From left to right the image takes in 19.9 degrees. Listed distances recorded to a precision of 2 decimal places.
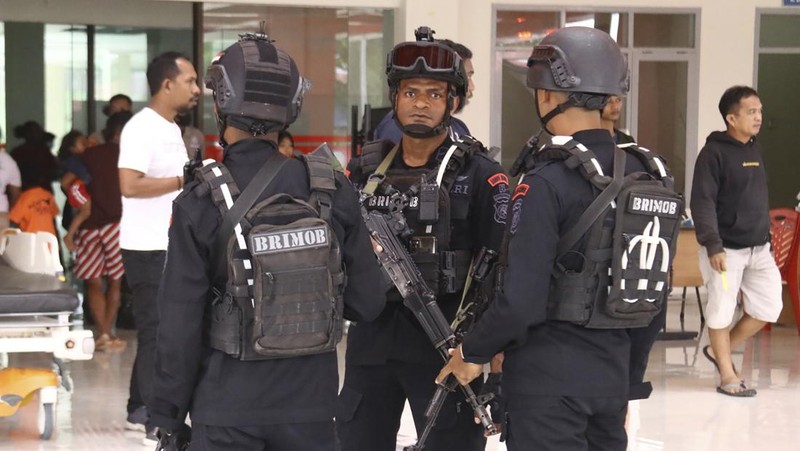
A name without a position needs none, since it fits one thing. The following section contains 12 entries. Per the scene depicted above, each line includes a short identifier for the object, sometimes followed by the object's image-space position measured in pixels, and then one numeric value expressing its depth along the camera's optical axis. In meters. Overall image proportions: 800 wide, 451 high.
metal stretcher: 10.49
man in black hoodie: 12.57
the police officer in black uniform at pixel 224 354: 5.29
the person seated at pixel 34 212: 16.13
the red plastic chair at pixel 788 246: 17.43
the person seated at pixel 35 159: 17.89
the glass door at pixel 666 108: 21.81
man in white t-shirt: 9.86
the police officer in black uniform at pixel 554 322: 5.56
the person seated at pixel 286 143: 15.14
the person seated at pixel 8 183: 16.44
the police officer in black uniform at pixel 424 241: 6.77
